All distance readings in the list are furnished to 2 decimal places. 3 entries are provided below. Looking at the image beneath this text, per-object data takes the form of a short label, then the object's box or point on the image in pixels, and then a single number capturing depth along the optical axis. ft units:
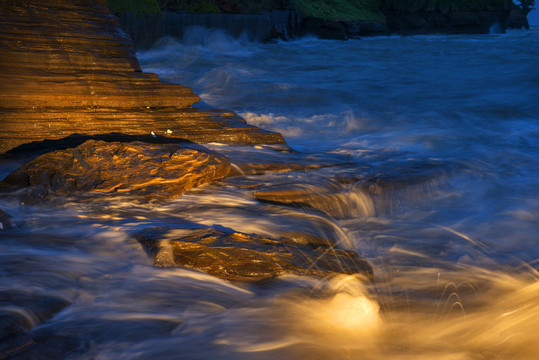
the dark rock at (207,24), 67.56
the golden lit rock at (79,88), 19.34
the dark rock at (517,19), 131.93
